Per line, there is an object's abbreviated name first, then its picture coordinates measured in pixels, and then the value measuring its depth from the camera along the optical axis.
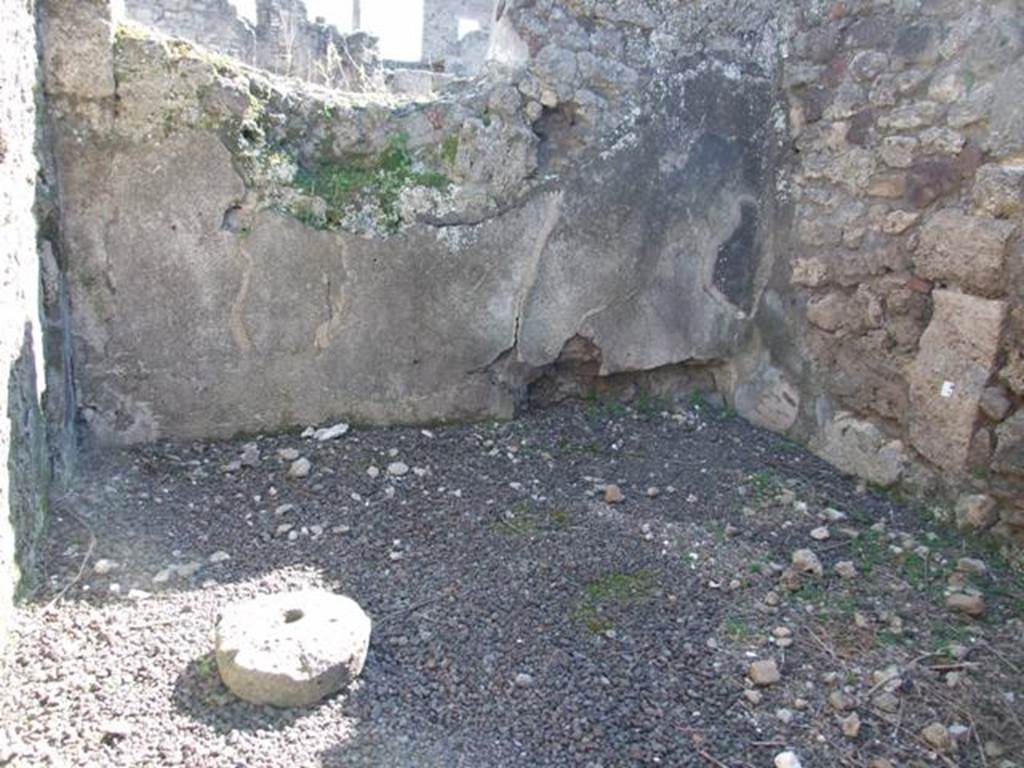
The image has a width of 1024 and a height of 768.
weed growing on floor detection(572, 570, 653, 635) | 2.13
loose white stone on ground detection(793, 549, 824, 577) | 2.34
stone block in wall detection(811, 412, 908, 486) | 2.74
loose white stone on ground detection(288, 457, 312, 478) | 2.70
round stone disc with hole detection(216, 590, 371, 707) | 1.75
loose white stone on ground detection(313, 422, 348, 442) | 2.88
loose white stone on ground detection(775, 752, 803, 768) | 1.71
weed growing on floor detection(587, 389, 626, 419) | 3.21
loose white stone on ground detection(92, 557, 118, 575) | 2.20
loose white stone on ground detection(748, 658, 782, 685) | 1.93
